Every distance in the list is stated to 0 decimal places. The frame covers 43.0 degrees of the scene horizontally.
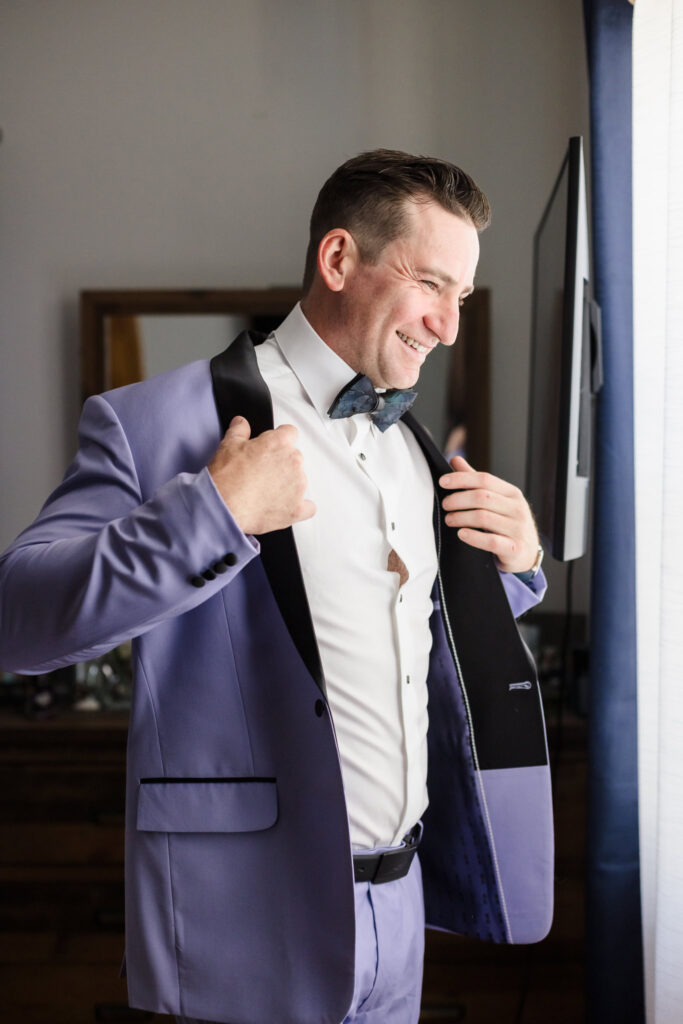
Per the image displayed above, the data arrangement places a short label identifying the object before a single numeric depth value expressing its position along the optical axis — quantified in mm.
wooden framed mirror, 2582
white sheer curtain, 1510
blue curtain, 1827
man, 923
